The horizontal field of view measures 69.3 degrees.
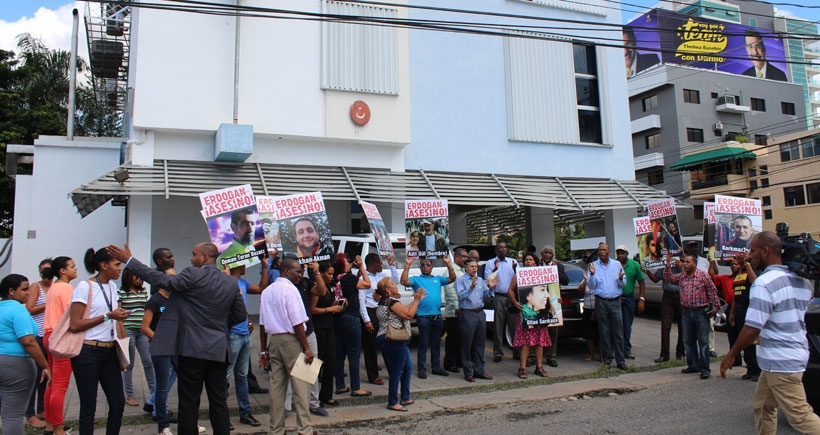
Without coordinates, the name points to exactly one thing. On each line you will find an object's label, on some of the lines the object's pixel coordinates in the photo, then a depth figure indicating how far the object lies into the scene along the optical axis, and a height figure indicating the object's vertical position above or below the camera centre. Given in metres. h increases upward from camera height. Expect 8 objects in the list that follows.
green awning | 38.03 +6.82
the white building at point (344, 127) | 12.48 +3.46
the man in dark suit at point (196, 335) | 5.08 -0.51
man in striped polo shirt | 4.30 -0.57
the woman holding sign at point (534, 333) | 9.15 -1.02
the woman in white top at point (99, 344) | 5.23 -0.58
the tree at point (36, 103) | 24.64 +8.32
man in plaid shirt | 8.76 -0.71
